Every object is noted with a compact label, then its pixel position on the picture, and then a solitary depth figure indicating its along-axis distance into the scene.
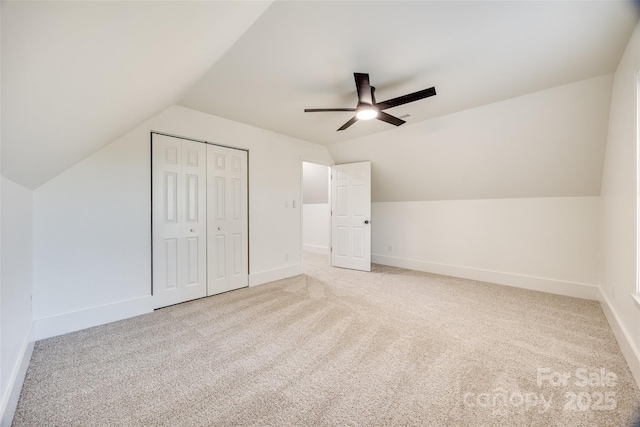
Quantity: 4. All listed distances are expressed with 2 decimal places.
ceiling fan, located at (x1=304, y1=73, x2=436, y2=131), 2.15
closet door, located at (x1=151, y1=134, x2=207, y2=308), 2.98
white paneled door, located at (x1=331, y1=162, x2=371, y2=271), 4.73
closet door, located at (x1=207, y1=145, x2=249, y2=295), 3.45
